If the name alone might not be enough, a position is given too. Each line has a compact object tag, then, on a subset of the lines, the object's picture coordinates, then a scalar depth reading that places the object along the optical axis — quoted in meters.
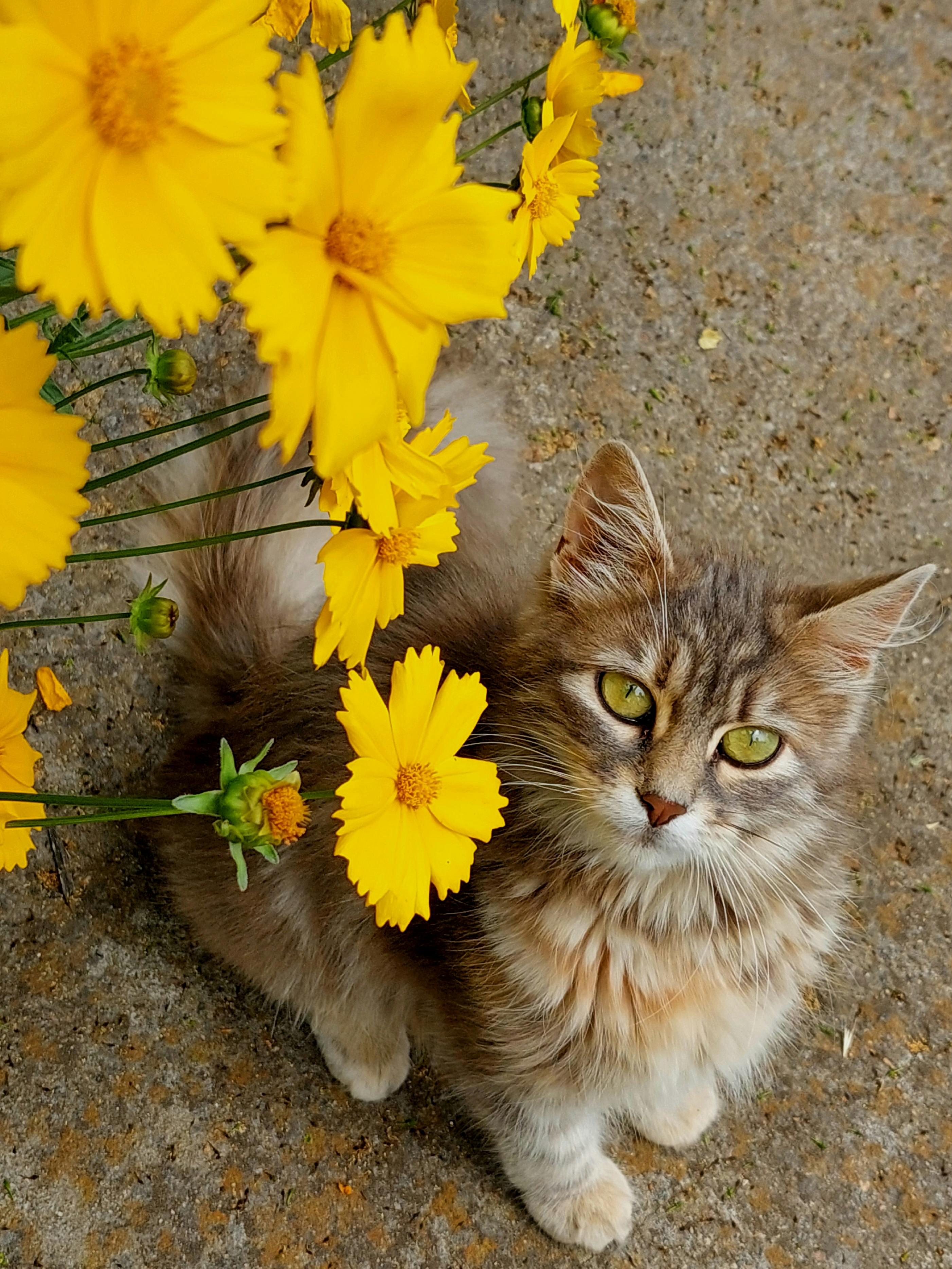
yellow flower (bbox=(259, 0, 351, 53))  0.46
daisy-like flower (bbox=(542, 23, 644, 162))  0.46
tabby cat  0.58
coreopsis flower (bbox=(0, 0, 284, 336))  0.30
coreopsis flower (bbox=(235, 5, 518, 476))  0.34
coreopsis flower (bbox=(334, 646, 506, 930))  0.47
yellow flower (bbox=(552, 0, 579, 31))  0.45
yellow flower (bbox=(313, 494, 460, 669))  0.46
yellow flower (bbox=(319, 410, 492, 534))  0.44
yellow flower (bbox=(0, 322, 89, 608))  0.38
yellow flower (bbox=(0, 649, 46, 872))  0.50
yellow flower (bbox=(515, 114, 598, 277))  0.46
